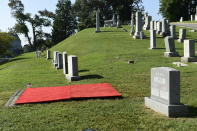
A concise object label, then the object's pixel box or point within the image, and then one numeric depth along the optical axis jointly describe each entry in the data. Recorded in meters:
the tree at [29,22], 76.94
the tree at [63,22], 91.31
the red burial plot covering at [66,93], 11.38
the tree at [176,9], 75.31
